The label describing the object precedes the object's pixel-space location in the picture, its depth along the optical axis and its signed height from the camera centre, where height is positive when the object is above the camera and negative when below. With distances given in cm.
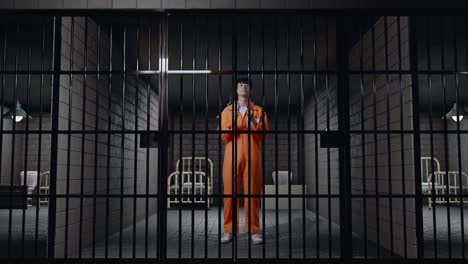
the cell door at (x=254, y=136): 324 +36
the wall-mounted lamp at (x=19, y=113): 869 +100
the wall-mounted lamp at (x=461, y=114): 889 +99
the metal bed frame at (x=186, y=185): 761 -53
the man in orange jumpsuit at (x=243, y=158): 381 +0
